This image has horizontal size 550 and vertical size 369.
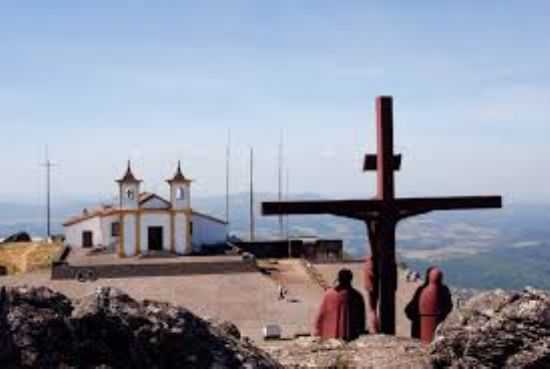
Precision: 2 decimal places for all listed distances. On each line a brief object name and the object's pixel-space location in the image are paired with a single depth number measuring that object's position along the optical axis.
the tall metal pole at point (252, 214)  53.78
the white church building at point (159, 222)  44.12
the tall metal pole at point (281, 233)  53.61
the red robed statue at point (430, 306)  10.54
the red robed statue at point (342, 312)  10.23
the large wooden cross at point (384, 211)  11.62
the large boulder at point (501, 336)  6.16
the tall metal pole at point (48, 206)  69.70
